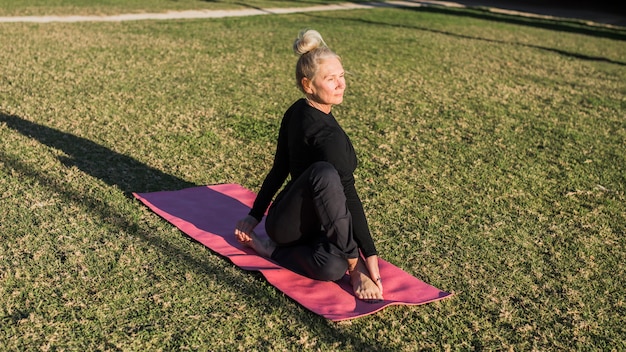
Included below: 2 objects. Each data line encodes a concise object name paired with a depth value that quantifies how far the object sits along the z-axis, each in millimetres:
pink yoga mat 3777
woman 3783
